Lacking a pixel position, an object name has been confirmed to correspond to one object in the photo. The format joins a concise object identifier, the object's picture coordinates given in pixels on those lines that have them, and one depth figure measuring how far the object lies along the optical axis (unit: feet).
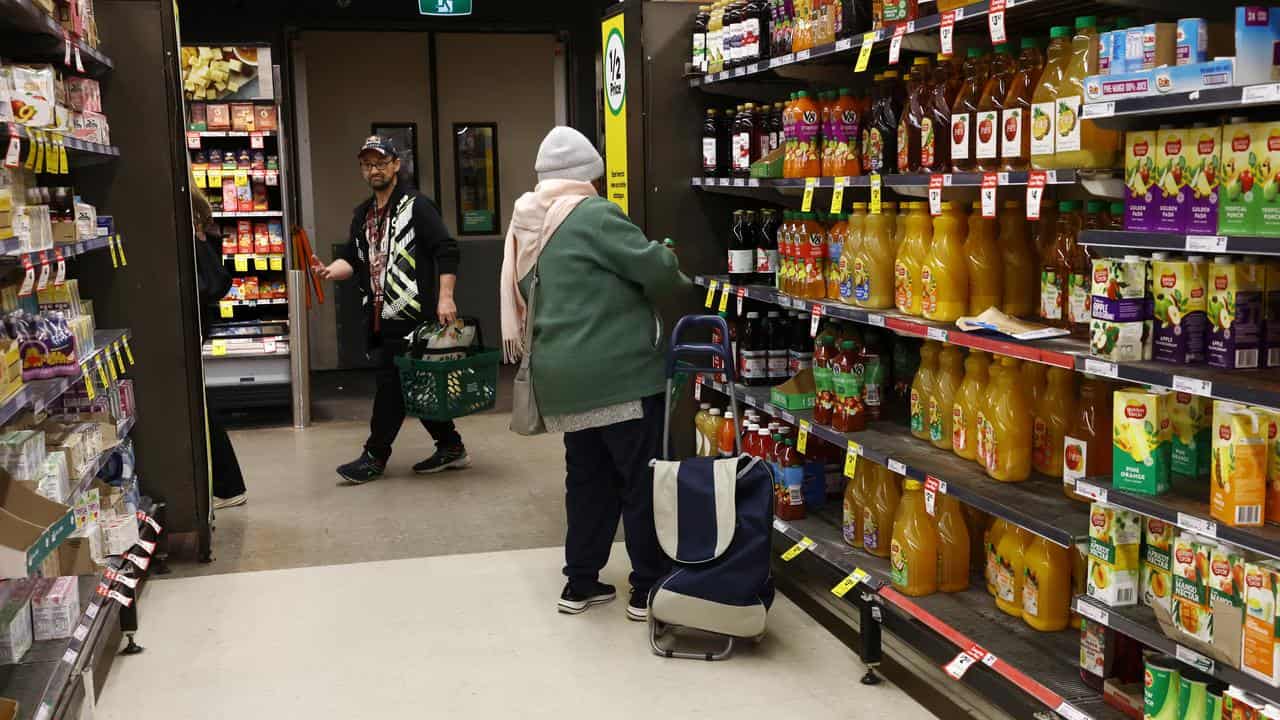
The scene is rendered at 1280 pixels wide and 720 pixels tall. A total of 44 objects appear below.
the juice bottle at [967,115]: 11.93
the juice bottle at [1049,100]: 10.53
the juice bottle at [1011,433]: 11.91
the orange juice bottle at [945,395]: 13.07
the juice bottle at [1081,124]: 10.12
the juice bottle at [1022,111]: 11.19
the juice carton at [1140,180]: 9.25
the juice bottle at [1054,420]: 11.78
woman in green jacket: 14.55
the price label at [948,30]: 11.22
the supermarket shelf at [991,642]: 10.42
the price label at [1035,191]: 10.43
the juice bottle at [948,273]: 12.58
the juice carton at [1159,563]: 9.36
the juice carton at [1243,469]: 8.45
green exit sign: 28.84
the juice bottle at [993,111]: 11.52
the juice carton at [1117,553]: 9.72
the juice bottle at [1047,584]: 11.51
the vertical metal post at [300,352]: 28.19
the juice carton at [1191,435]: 9.41
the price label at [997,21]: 10.53
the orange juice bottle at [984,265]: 12.44
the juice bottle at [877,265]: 14.02
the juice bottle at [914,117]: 13.05
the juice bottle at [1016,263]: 12.35
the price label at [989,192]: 11.12
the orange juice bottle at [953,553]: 12.94
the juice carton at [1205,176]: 8.67
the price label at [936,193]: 12.07
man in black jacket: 22.15
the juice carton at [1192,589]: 8.74
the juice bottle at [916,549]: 12.88
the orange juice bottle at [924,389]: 13.48
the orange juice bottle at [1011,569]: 11.96
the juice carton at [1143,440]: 9.30
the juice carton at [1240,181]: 8.30
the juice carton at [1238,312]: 8.76
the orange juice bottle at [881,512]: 14.07
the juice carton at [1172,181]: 8.90
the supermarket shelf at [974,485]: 10.78
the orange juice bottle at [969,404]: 12.50
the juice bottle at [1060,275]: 11.43
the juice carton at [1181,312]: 9.07
